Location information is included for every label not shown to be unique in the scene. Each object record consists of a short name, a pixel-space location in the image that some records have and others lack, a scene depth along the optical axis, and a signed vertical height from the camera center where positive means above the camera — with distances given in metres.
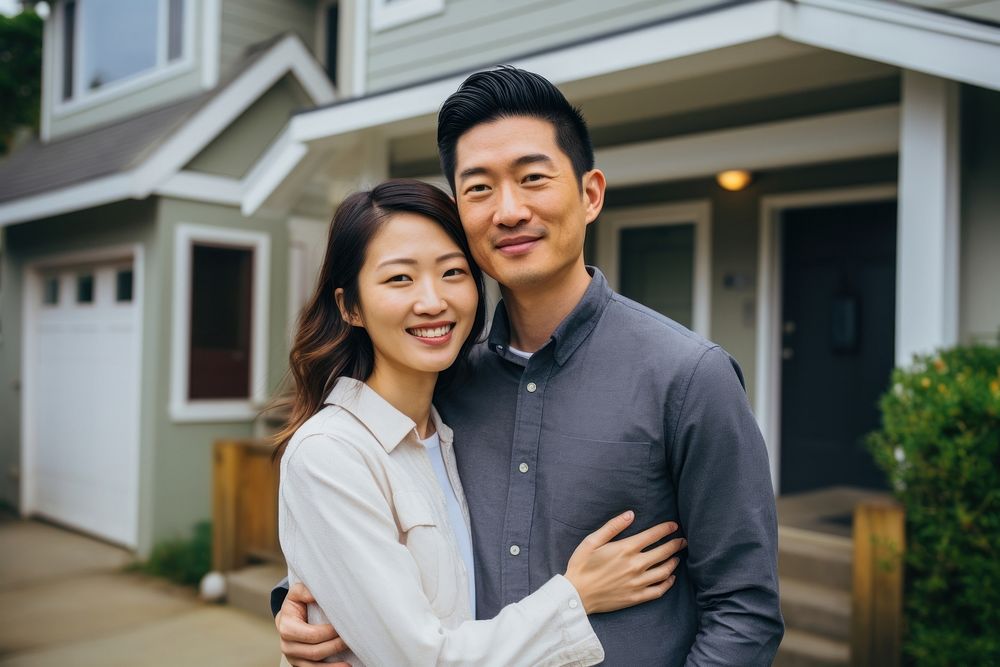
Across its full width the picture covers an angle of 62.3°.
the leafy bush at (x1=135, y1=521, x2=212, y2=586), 6.43 -1.75
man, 1.43 -0.14
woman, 1.40 -0.25
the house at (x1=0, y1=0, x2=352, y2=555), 7.03 +0.78
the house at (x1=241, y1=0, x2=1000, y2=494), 3.63 +1.12
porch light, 5.57 +1.17
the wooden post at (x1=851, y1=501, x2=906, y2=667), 3.27 -0.94
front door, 5.34 +0.10
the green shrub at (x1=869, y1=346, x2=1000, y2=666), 2.94 -0.55
